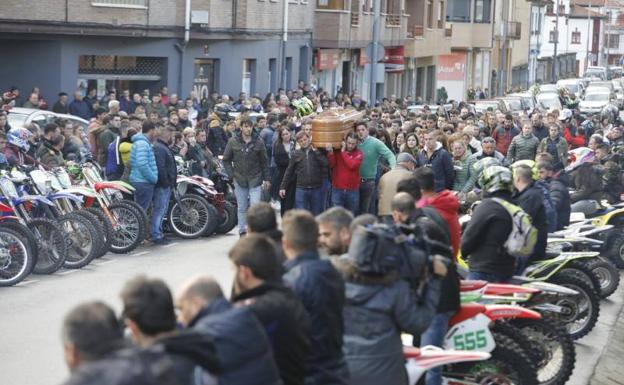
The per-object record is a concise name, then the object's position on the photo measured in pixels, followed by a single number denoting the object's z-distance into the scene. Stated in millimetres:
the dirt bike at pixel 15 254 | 14148
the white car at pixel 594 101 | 56275
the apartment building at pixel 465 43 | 73000
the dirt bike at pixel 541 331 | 9781
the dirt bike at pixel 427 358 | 8219
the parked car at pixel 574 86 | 68144
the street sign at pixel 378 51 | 35594
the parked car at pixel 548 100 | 49438
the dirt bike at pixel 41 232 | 14805
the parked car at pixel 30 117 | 20672
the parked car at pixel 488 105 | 37047
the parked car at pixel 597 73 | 96400
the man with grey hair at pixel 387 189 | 13734
